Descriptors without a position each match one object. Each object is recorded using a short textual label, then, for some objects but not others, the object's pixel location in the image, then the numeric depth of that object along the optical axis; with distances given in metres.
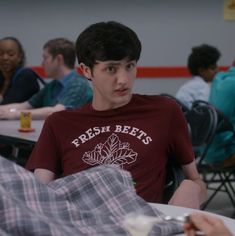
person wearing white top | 7.57
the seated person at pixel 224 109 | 6.21
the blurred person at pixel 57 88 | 5.81
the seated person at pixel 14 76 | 6.80
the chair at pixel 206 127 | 5.94
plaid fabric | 1.76
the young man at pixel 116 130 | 2.93
